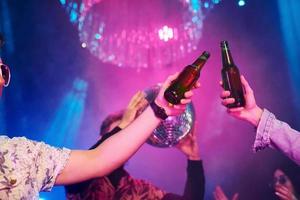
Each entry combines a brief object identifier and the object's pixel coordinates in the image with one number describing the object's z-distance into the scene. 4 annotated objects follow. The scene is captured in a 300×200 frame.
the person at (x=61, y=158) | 1.17
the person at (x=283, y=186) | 2.87
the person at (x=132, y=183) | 2.30
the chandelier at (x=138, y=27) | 1.97
